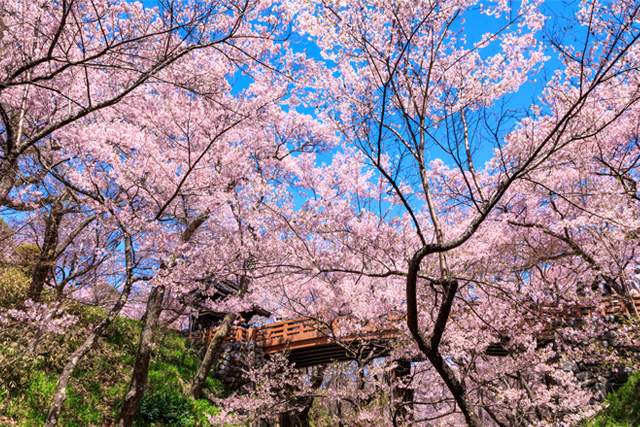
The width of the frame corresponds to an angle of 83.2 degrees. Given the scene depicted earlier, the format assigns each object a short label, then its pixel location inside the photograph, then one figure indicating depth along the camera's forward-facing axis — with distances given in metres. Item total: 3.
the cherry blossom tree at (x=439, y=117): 4.38
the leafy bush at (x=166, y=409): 9.36
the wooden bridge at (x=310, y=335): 10.29
